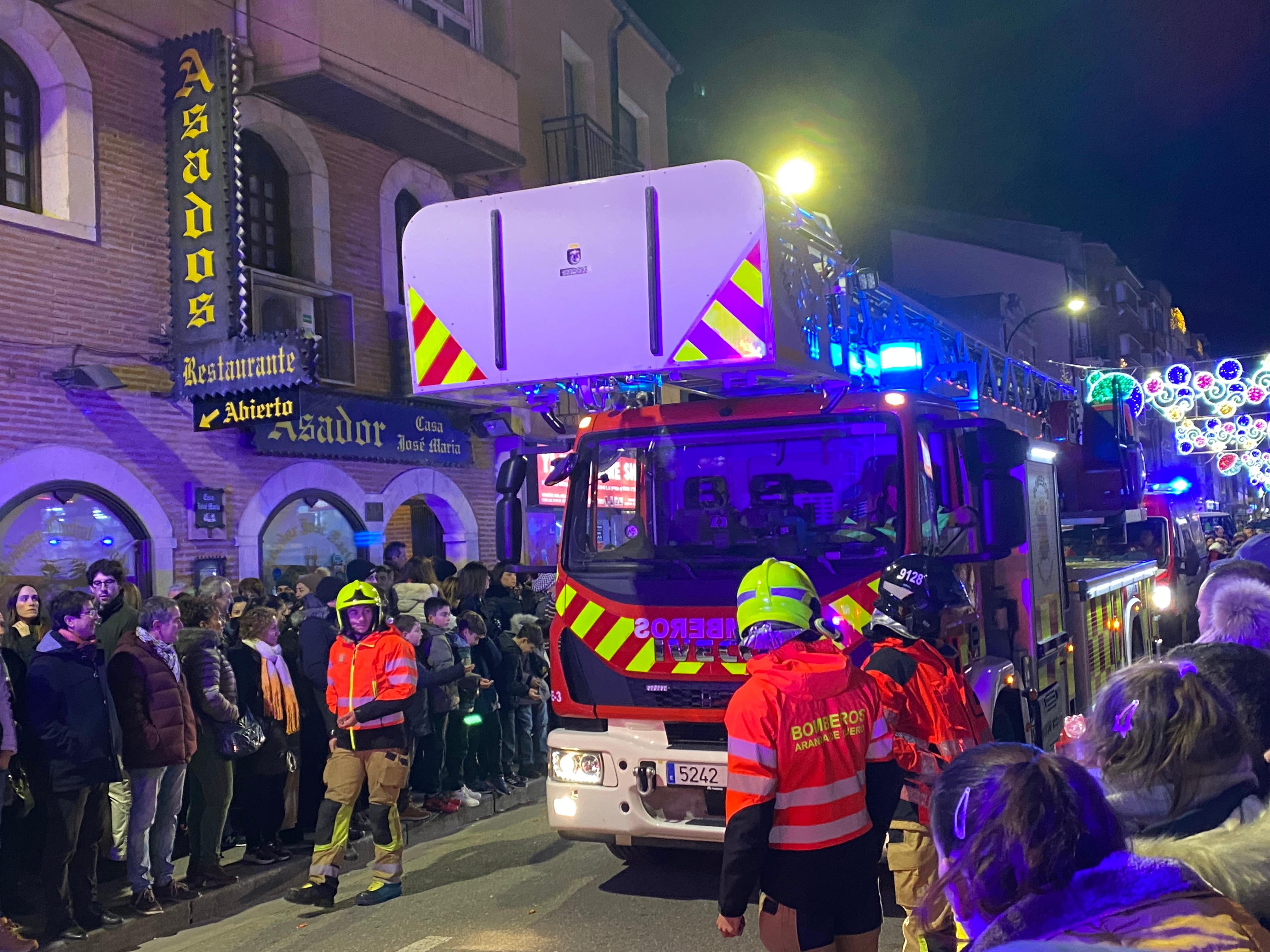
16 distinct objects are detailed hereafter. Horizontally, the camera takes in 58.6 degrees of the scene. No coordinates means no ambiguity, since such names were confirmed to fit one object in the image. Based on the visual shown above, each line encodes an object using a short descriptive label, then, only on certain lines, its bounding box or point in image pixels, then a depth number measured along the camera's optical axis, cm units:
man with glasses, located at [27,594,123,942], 590
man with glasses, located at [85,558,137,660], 718
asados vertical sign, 1033
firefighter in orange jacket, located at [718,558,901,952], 342
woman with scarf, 729
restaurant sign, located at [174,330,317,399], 962
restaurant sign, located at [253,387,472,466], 1191
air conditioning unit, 1202
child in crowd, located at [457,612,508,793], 915
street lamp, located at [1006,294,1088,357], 2506
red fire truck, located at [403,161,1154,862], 557
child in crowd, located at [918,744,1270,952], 157
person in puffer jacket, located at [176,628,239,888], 680
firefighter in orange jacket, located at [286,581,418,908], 652
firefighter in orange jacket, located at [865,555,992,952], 432
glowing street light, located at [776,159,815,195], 862
